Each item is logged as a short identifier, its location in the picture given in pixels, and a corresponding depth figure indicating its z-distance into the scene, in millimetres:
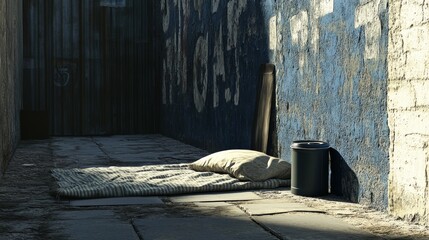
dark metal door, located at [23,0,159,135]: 12562
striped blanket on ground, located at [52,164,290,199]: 5086
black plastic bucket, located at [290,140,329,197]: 5008
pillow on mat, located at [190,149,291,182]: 5624
